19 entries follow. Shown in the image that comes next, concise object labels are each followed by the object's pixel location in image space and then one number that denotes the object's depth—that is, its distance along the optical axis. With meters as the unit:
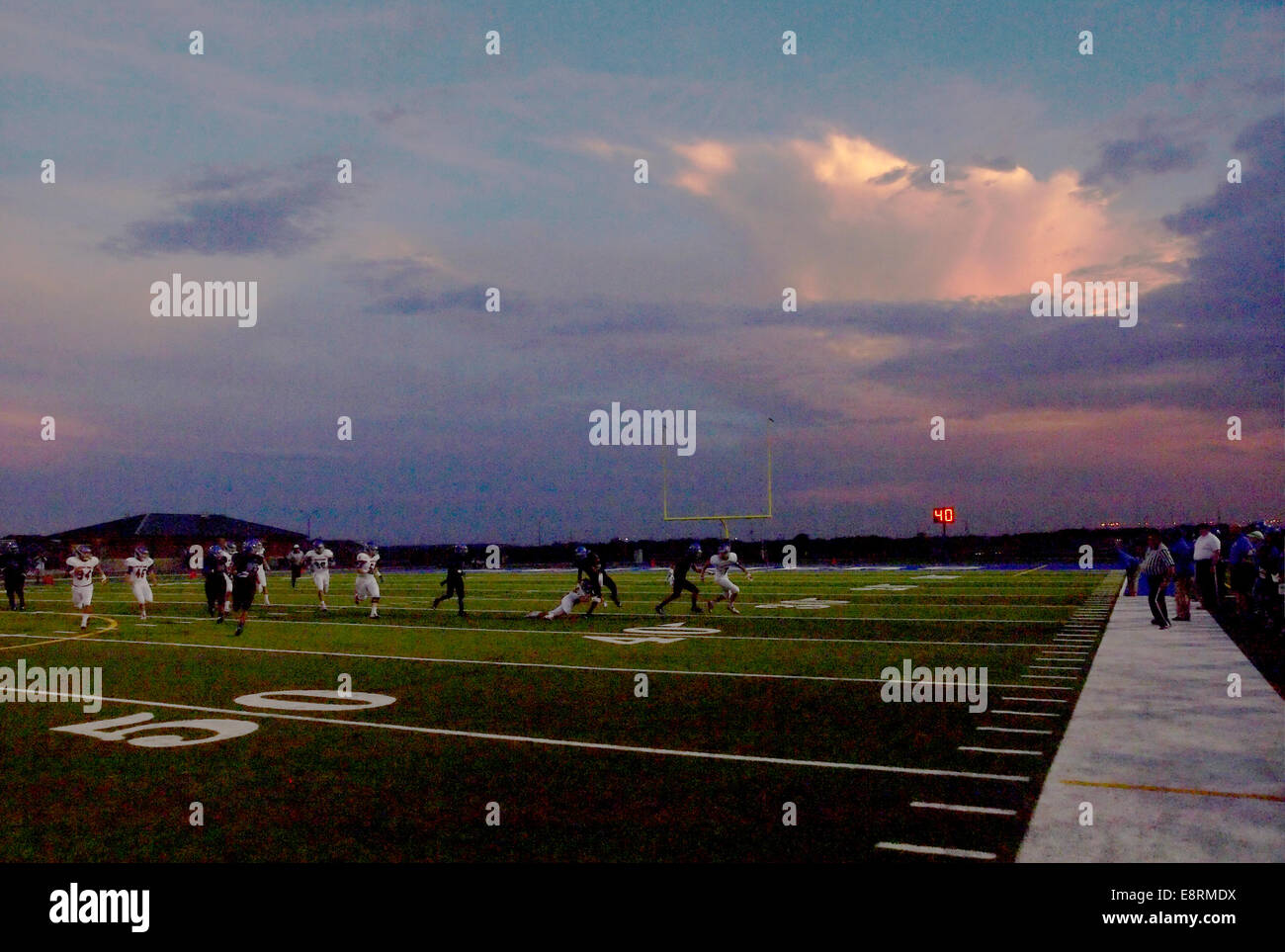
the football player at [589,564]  17.54
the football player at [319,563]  22.43
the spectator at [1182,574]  14.91
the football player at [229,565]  17.88
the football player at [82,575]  17.97
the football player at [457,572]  18.80
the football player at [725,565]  18.97
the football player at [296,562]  29.56
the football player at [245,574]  15.90
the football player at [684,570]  18.70
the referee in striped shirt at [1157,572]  14.62
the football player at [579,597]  17.61
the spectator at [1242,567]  15.65
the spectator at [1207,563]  16.08
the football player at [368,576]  19.38
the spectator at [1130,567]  21.12
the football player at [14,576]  22.47
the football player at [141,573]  18.89
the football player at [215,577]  18.58
